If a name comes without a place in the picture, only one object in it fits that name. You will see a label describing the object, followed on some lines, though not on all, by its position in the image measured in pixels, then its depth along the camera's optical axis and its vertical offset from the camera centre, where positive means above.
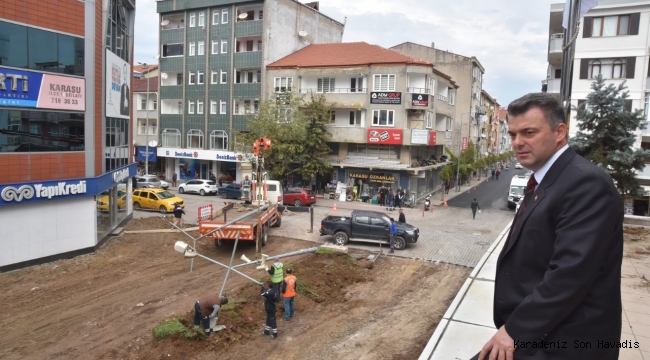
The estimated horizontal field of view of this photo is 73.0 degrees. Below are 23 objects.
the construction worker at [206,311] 10.04 -3.82
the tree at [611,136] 18.53 +1.09
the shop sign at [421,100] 34.41 +4.18
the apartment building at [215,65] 40.62 +7.63
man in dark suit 2.09 -0.48
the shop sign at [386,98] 34.69 +4.29
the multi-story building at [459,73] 49.94 +9.55
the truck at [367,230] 19.67 -3.56
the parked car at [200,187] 37.38 -3.65
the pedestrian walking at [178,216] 22.77 -3.78
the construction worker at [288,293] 11.46 -3.82
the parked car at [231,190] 35.22 -3.62
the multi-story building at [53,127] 14.87 +0.42
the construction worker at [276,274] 11.65 -3.39
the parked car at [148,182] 37.54 -3.44
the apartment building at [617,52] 24.69 +6.31
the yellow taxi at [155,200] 28.61 -3.78
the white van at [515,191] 33.16 -2.62
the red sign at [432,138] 36.47 +1.32
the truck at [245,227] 17.69 -3.43
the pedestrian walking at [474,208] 28.83 -3.44
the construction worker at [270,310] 10.36 -3.85
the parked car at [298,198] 31.88 -3.59
